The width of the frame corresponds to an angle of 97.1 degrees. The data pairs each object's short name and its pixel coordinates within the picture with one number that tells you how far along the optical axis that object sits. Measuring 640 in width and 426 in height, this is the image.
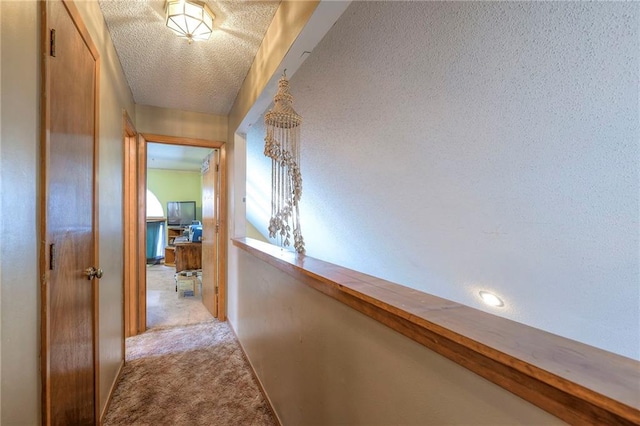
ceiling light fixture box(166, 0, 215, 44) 1.46
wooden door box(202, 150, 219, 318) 3.15
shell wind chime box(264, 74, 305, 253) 1.51
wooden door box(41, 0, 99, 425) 0.90
